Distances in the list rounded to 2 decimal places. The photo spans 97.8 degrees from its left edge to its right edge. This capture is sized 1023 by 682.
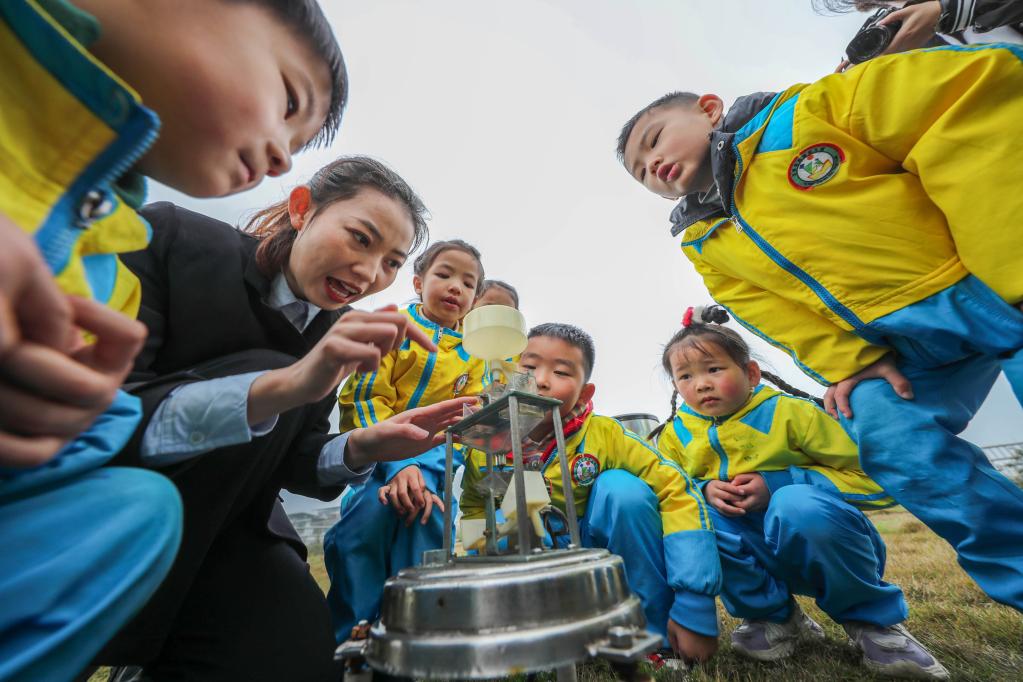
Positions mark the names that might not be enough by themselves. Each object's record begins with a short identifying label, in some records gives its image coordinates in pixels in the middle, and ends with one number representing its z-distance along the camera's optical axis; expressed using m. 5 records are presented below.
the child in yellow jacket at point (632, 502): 1.09
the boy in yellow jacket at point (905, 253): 0.87
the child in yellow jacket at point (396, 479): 1.08
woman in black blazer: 0.64
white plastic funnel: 0.77
